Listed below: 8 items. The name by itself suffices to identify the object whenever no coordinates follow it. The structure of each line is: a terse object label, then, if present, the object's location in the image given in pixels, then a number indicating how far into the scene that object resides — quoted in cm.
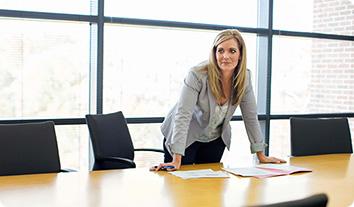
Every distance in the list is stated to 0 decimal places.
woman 269
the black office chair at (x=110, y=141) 313
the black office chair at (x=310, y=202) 105
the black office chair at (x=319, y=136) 325
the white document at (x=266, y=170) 244
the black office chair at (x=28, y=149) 245
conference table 185
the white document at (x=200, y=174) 235
